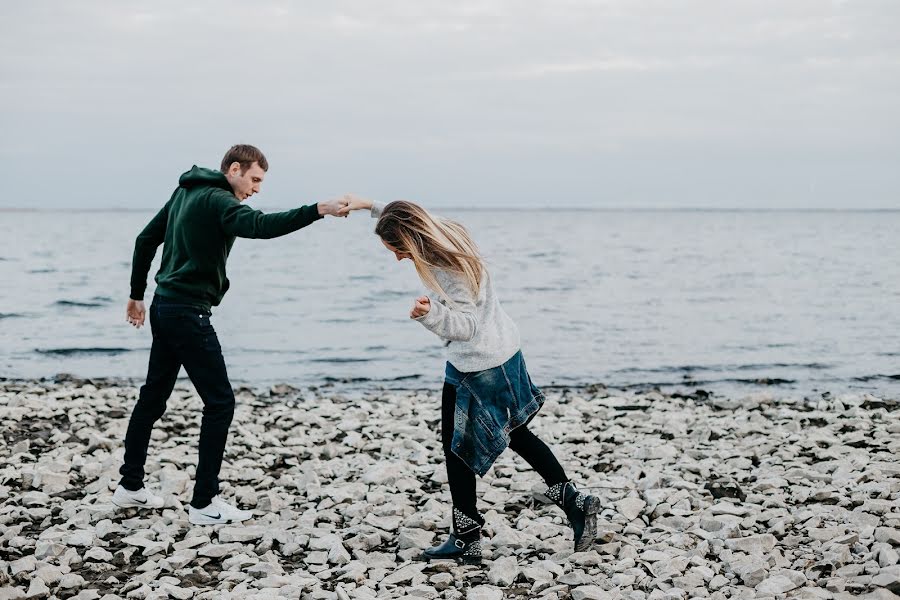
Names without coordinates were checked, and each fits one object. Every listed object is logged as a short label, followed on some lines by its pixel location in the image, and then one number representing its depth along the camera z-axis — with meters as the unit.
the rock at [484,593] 4.90
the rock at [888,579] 4.71
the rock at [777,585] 4.80
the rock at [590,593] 4.83
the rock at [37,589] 4.98
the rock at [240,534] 5.93
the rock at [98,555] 5.57
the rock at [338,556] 5.51
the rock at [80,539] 5.81
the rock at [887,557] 5.03
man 5.84
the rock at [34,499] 6.62
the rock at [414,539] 5.76
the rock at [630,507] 6.15
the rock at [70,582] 5.15
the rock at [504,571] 5.17
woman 5.00
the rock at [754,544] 5.40
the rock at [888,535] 5.34
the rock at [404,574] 5.18
